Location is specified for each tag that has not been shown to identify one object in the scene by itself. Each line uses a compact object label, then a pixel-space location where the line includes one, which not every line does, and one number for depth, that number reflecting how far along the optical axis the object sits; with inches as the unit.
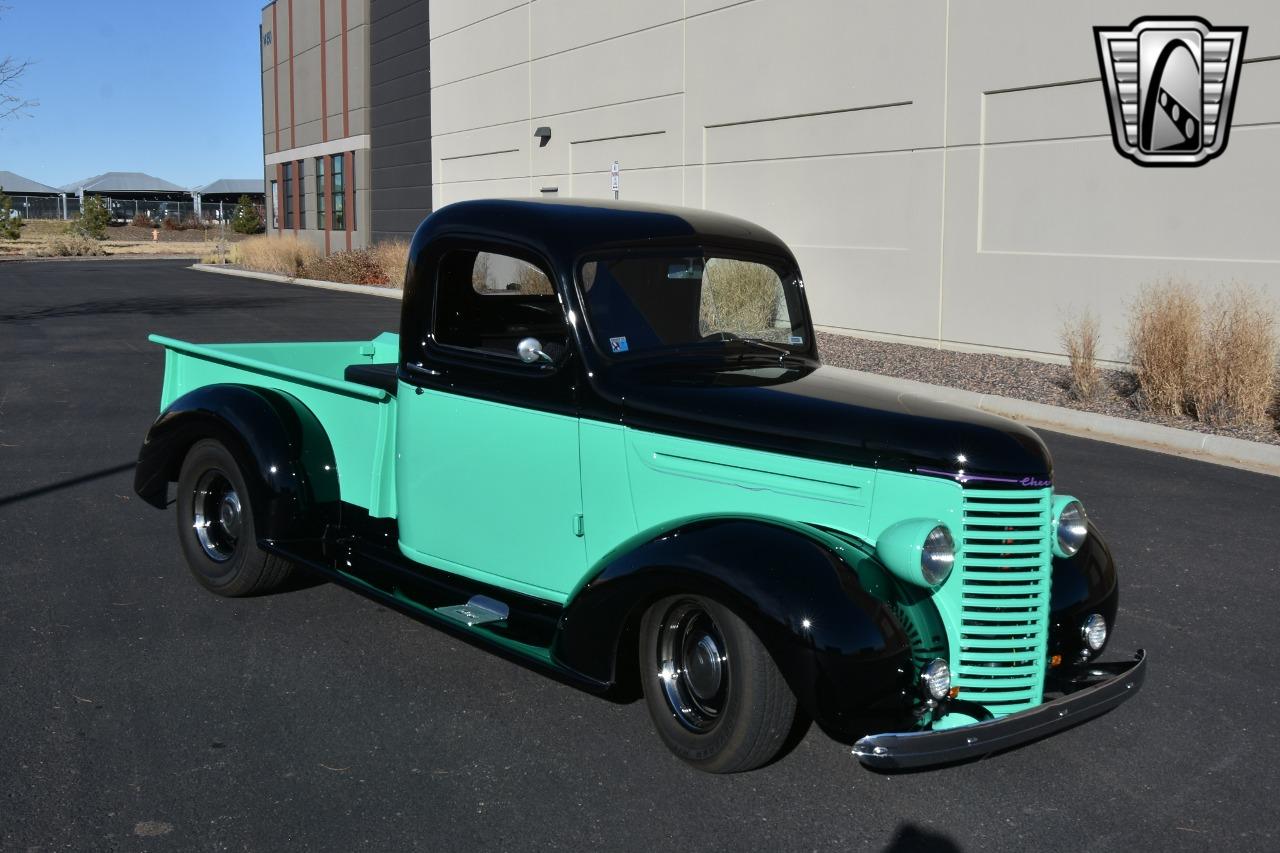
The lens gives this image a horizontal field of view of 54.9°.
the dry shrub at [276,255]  1503.4
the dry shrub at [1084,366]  486.3
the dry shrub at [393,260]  1263.5
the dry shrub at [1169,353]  451.8
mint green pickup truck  149.7
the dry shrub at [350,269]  1326.3
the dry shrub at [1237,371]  430.3
